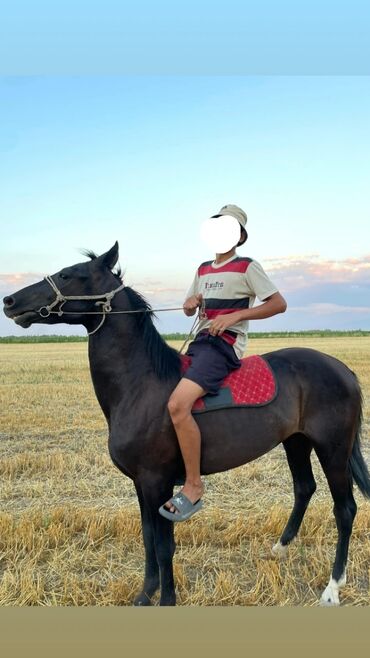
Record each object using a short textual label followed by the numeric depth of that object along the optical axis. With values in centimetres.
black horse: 360
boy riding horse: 351
